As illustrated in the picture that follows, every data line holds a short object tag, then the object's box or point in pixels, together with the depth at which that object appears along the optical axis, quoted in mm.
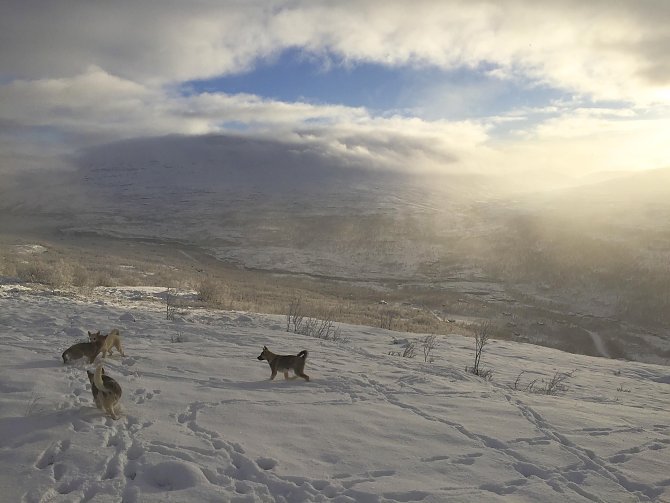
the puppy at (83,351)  7758
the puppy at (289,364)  8039
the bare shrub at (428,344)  11697
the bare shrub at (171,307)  13719
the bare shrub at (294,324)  13860
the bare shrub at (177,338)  10773
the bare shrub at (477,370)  10023
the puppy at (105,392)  5711
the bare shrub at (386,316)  18178
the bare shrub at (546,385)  9484
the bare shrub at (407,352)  11484
